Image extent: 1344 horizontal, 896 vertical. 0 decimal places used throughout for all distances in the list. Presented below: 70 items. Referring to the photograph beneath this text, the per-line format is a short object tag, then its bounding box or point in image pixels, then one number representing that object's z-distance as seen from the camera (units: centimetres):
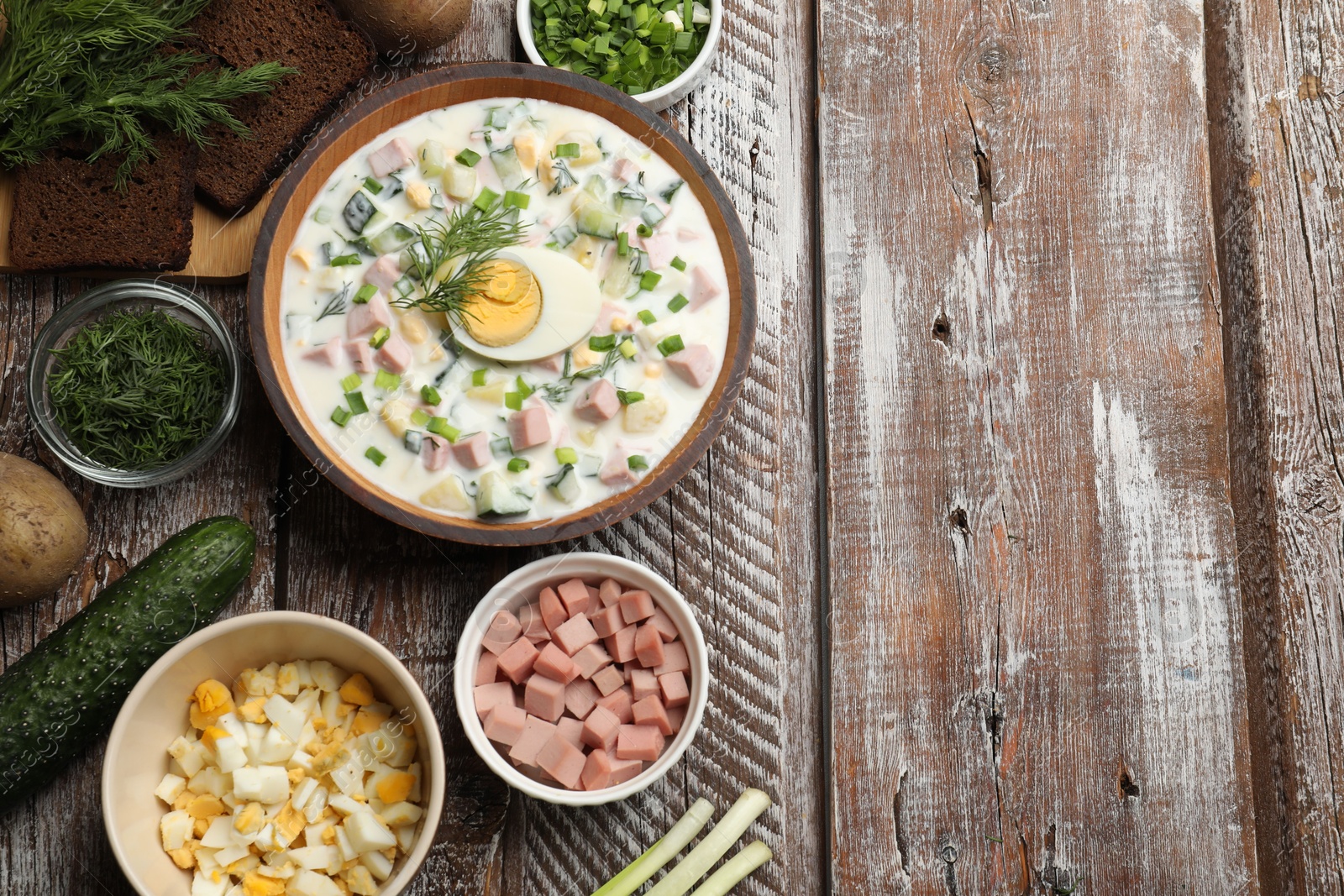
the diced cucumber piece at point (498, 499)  100
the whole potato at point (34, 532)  99
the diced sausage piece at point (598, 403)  100
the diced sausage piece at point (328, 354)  100
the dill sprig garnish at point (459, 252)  100
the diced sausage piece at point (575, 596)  102
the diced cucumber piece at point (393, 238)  101
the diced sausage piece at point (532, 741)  100
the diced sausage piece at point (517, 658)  101
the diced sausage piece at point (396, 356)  100
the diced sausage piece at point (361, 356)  100
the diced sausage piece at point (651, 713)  101
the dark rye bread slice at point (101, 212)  102
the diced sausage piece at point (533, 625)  102
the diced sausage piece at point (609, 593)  102
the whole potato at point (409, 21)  103
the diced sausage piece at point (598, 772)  100
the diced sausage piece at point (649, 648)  101
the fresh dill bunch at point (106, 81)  101
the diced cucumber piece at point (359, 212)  101
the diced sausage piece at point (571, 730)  101
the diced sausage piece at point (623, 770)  101
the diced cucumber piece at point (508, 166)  102
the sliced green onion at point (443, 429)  100
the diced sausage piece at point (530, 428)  100
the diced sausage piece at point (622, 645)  102
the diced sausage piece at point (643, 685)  102
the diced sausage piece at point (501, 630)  101
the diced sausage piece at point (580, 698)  102
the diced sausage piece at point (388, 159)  101
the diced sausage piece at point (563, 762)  100
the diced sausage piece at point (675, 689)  101
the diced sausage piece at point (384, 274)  101
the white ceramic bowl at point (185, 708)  97
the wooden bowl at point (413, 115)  99
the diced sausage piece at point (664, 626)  102
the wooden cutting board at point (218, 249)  103
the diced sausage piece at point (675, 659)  102
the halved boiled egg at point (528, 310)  101
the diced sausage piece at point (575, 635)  101
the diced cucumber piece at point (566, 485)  100
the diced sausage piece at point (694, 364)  101
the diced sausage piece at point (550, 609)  102
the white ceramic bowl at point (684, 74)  105
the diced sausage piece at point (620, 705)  102
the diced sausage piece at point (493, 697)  101
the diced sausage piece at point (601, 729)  101
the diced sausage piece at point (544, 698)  101
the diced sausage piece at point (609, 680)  102
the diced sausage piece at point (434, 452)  100
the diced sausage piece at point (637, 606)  102
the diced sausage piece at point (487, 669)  101
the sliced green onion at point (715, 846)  102
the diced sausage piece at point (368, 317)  100
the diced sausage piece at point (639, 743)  101
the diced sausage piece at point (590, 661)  102
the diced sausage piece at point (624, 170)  102
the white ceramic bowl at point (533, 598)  99
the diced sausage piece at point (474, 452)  100
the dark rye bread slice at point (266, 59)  103
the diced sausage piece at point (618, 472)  100
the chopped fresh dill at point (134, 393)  101
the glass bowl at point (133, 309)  101
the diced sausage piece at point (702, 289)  102
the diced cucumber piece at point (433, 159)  101
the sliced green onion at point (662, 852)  102
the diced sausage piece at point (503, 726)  100
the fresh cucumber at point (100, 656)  99
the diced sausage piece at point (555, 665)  101
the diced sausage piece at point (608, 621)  102
